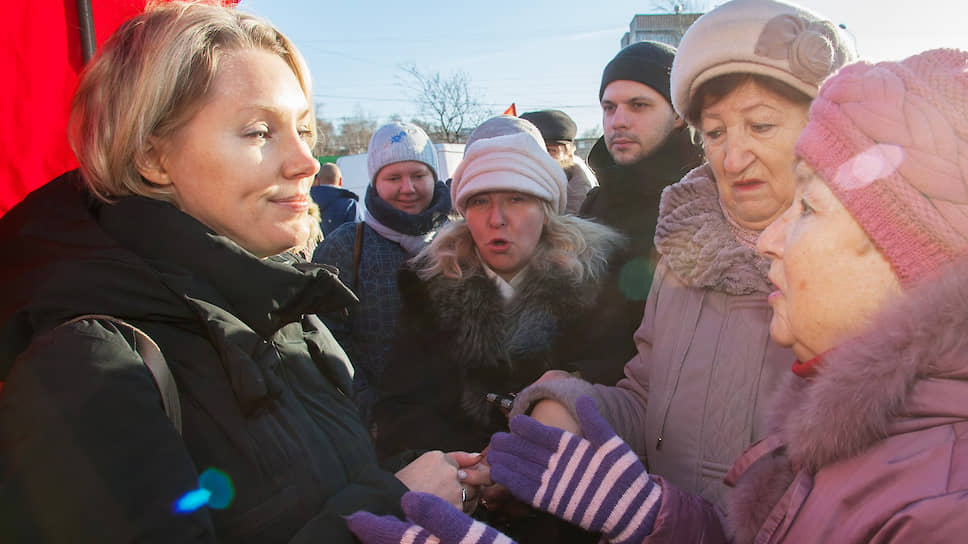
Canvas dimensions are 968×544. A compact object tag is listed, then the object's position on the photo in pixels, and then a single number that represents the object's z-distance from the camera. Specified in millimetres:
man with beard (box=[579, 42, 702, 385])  2922
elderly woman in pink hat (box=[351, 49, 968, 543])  816
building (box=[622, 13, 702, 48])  27891
